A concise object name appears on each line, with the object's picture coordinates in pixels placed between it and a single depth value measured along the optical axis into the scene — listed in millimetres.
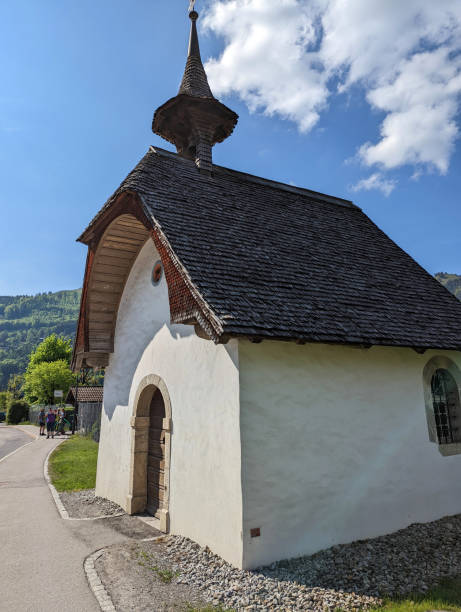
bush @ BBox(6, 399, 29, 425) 45500
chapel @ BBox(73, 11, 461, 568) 5488
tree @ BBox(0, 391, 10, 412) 63919
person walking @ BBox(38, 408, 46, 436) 28009
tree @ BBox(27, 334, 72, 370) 52844
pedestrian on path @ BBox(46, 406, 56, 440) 26328
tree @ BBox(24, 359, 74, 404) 46875
